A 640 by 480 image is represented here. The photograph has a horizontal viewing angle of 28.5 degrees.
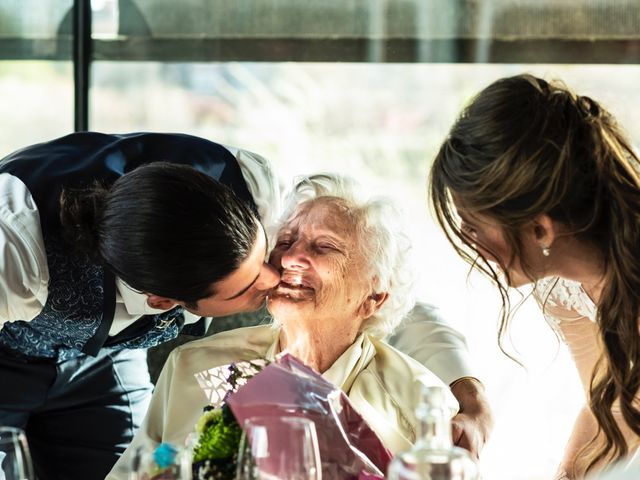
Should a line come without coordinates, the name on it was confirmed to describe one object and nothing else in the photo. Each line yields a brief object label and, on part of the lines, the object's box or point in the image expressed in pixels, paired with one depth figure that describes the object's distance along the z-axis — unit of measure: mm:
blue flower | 1024
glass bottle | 978
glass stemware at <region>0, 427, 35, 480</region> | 1074
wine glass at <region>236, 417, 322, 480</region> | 1023
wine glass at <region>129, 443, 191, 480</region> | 1026
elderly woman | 1625
